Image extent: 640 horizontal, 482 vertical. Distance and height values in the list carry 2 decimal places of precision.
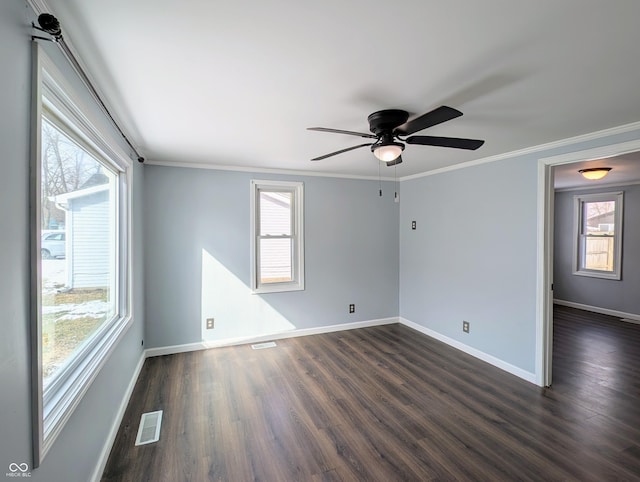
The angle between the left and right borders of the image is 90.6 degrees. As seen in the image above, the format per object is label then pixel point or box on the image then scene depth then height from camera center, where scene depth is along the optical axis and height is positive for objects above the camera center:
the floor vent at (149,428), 2.29 -1.47
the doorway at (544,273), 3.07 -0.35
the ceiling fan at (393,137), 2.15 +0.69
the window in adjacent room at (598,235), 5.57 +0.04
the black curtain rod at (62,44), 1.16 +0.82
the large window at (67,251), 1.16 -0.09
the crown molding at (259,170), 3.86 +0.88
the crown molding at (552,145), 2.54 +0.88
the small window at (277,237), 4.31 -0.02
